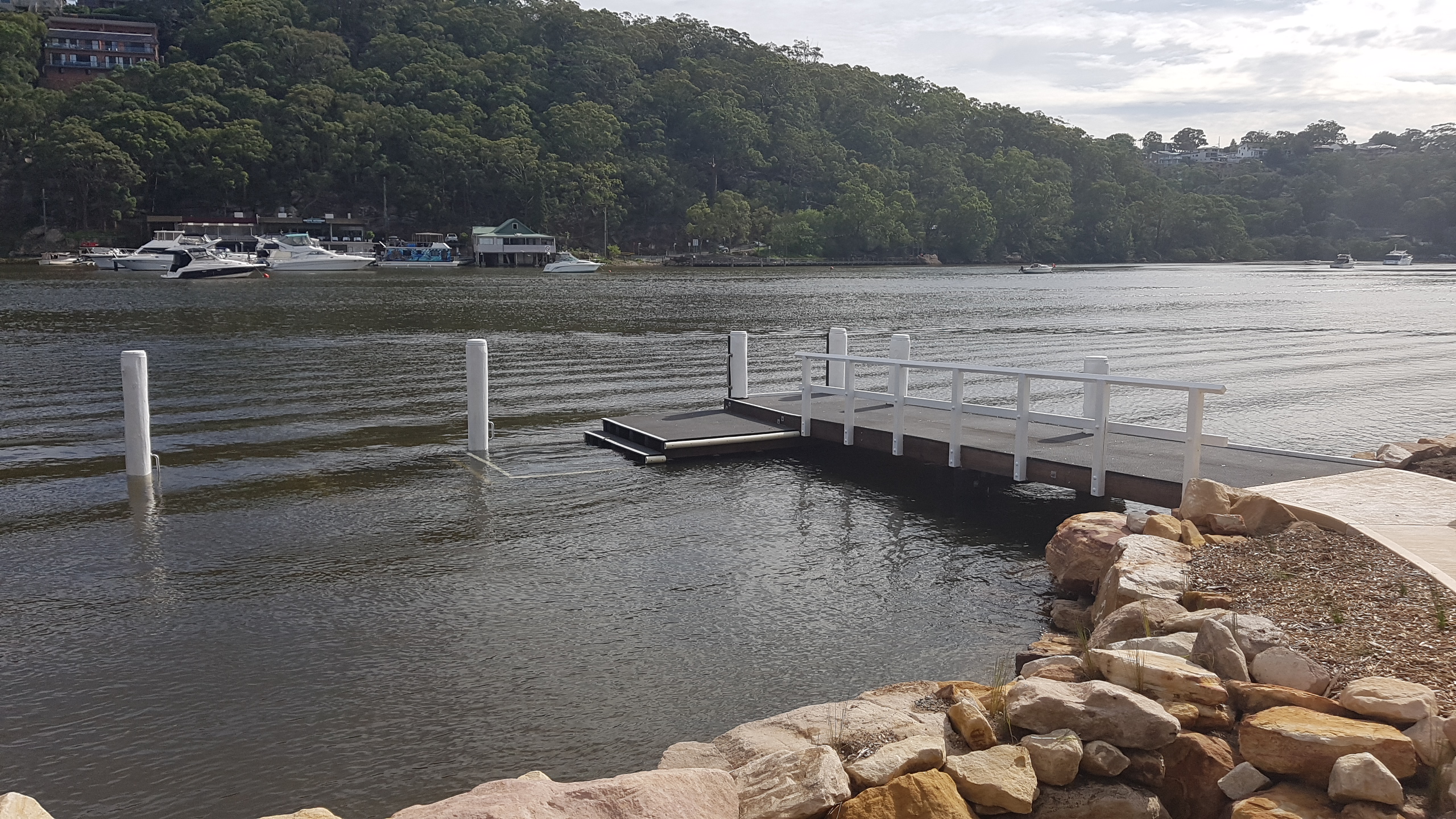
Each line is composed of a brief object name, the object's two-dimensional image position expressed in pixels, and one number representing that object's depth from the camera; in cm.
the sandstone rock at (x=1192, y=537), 838
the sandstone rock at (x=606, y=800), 454
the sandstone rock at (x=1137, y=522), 925
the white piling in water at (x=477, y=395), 1480
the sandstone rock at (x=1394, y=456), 1062
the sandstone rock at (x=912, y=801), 486
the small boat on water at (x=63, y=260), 10394
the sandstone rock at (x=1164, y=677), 544
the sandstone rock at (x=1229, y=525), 858
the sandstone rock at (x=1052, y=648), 728
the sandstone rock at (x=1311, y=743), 458
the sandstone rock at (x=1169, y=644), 618
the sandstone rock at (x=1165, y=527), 866
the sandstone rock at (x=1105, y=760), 518
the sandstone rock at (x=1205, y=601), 693
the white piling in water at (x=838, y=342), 1648
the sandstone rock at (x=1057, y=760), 516
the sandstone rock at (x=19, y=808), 411
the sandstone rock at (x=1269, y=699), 505
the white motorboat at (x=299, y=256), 10419
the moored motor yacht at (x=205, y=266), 8362
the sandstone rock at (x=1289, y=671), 532
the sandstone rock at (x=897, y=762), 510
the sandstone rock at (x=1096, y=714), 520
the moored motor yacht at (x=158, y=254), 9431
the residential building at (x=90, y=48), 15138
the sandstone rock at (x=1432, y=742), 455
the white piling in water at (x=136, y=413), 1277
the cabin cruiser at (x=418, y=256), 11925
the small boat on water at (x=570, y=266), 11369
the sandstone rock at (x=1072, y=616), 848
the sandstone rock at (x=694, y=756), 558
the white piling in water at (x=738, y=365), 1711
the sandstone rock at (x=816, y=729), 568
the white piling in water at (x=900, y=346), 1529
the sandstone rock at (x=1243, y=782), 484
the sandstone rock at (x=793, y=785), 493
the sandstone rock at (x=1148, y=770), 520
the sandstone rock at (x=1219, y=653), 563
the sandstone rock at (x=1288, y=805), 452
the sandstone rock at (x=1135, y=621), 684
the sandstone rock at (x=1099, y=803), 507
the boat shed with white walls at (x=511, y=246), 12394
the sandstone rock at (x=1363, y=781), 440
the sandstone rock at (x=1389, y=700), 474
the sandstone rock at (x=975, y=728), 545
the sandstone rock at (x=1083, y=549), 920
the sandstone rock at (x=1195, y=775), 505
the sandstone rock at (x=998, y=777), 500
